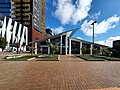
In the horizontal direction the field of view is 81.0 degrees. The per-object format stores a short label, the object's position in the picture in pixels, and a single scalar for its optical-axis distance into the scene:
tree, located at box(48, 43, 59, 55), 14.95
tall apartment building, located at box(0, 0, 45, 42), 34.26
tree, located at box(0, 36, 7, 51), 21.82
